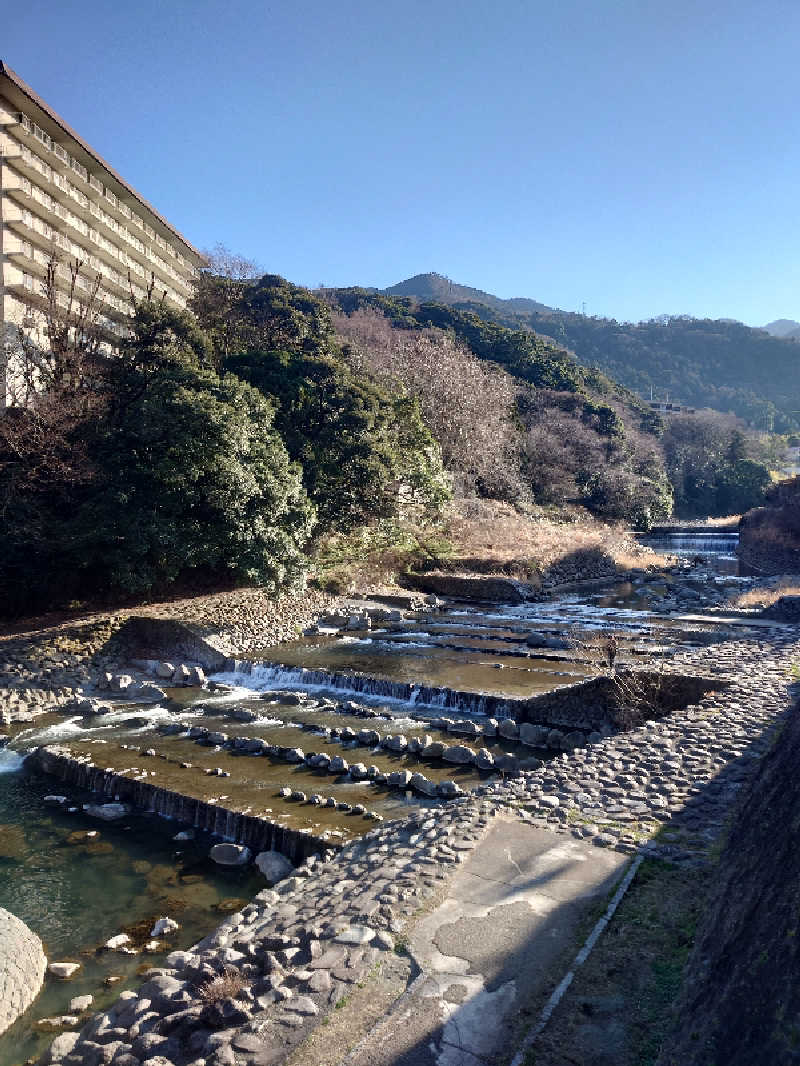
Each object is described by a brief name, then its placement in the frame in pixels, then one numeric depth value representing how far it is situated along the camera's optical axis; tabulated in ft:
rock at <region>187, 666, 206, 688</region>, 52.09
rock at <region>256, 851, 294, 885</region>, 26.43
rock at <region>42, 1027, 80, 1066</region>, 16.75
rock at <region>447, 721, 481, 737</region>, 40.27
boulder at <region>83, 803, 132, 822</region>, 31.76
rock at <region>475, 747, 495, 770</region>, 35.01
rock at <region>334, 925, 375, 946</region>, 17.01
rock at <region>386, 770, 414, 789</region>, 32.99
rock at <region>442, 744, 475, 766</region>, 35.88
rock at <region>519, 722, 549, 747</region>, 38.73
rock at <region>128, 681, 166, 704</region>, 48.65
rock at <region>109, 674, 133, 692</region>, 49.83
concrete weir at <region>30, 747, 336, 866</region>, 27.71
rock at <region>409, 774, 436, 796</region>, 32.24
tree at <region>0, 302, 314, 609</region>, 53.98
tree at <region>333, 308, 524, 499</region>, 123.13
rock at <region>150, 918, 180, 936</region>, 23.47
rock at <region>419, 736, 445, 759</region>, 36.68
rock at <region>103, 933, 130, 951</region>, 22.77
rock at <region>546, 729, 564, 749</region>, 38.09
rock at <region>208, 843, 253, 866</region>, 27.91
